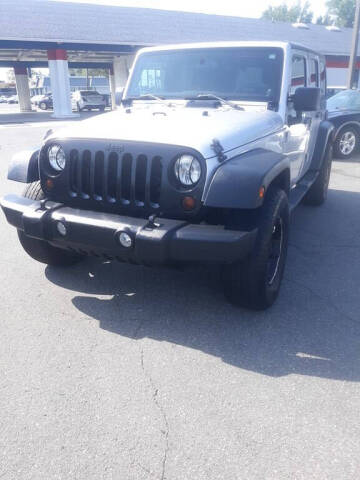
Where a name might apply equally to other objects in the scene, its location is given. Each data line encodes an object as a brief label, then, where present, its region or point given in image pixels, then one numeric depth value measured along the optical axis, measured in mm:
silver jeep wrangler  2785
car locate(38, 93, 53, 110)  36469
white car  31344
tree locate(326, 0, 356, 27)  72250
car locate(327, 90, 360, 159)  9742
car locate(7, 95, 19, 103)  54250
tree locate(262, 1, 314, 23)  79000
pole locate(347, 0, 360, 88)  16906
